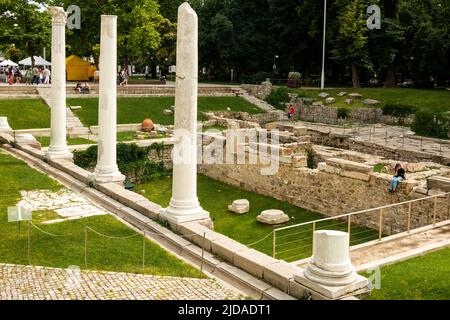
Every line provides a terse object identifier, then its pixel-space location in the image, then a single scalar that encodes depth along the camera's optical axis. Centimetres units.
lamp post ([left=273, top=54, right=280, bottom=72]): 5902
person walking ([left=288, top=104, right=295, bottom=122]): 4316
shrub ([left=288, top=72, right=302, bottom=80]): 5366
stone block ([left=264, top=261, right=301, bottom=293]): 961
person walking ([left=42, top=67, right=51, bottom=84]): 4334
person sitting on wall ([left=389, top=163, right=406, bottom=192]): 1797
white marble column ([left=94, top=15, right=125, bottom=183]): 1692
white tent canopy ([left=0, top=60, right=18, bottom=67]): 4748
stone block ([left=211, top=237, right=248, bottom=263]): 1113
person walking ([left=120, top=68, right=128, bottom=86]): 4657
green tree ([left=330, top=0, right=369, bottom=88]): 4606
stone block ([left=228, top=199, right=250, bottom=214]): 2009
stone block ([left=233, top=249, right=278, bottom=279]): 1023
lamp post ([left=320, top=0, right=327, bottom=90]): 4762
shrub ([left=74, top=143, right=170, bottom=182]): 2497
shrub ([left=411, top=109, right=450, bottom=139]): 3195
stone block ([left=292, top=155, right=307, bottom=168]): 2134
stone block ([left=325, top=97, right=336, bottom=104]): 4456
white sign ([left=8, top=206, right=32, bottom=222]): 1130
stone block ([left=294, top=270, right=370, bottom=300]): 874
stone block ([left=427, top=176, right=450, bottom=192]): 1661
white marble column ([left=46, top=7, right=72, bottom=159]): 2030
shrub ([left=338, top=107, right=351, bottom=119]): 4122
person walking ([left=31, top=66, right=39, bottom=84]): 4226
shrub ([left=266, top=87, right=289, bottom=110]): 4634
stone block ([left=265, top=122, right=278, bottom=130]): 3603
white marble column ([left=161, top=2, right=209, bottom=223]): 1265
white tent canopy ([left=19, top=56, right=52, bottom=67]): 4612
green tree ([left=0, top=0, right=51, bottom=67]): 4003
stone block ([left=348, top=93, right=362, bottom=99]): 4456
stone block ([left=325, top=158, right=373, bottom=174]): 1883
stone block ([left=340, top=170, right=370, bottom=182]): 1890
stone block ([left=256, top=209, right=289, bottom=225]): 1861
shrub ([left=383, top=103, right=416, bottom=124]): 3942
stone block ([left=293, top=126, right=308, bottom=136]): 3198
